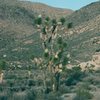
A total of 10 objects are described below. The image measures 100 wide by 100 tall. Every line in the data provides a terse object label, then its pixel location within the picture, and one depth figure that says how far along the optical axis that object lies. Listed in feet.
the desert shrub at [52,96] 81.52
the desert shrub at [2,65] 99.28
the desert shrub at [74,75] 109.16
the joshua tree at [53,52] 87.68
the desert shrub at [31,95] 85.06
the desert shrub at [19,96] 83.29
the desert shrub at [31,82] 108.97
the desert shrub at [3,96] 85.15
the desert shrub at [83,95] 79.72
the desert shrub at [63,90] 91.72
